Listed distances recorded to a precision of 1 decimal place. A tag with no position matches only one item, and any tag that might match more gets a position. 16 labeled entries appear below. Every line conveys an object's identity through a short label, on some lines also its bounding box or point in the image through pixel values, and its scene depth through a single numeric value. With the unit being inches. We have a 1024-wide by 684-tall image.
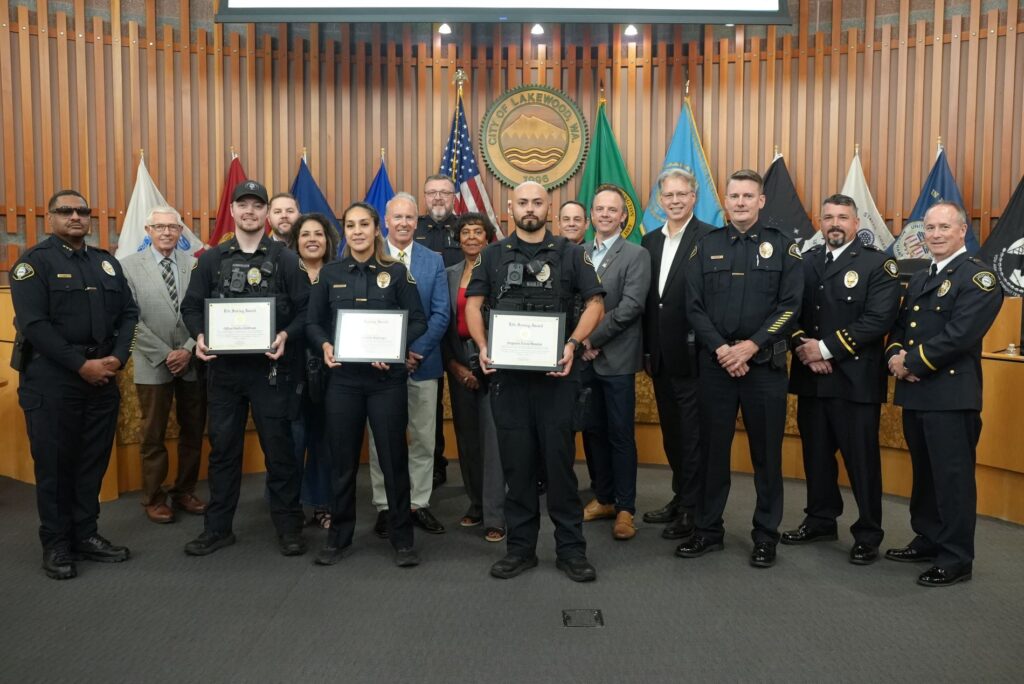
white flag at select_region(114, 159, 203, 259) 255.4
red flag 265.0
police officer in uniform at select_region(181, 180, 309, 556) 146.9
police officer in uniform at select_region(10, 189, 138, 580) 135.3
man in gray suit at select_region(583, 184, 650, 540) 158.2
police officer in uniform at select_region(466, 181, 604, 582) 132.5
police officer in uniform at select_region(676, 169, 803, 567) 138.9
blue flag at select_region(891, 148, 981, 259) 245.9
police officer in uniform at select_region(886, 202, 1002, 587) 131.0
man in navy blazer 155.5
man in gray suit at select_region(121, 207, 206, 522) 167.6
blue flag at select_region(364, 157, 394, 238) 279.1
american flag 275.4
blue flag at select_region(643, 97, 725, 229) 272.1
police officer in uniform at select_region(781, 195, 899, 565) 144.6
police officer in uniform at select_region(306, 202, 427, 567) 140.6
